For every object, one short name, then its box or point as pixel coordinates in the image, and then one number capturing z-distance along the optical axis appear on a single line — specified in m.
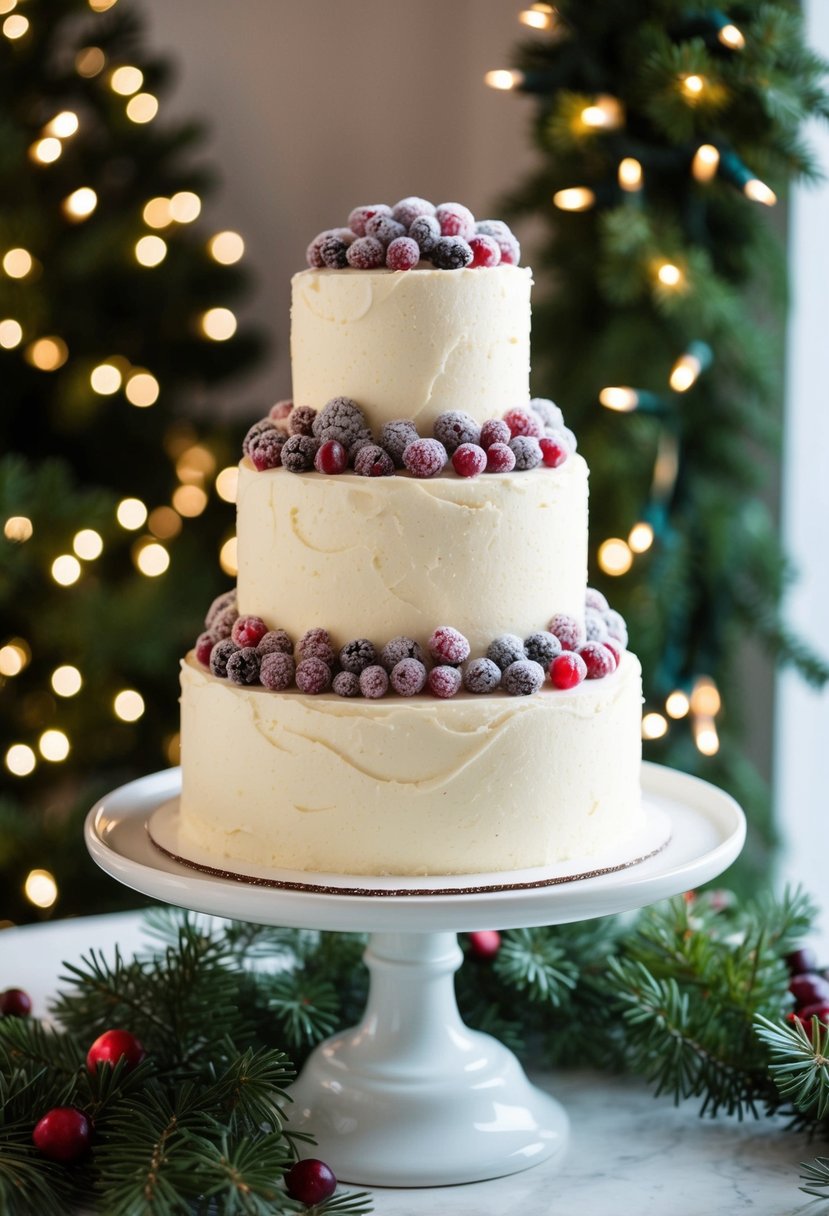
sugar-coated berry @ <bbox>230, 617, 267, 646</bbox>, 1.42
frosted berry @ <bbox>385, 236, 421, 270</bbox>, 1.39
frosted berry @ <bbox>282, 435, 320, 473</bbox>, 1.40
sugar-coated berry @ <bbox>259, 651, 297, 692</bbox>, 1.37
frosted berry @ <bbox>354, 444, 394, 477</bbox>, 1.36
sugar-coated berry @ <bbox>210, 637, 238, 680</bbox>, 1.43
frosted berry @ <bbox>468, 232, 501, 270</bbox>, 1.42
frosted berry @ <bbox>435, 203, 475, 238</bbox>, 1.43
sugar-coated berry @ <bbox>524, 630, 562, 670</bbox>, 1.39
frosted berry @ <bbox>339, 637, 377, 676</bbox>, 1.35
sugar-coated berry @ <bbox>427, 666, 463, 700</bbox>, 1.33
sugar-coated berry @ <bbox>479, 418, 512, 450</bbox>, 1.40
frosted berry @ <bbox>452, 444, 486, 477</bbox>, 1.36
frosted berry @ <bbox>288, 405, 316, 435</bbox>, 1.43
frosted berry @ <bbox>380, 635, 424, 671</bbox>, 1.34
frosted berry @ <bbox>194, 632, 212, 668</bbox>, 1.49
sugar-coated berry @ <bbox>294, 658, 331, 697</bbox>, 1.35
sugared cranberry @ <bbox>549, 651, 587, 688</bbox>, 1.38
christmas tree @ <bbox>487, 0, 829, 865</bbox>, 2.18
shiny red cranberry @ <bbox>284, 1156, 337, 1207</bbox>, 1.22
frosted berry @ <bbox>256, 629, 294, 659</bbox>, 1.39
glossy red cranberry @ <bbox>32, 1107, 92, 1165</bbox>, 1.25
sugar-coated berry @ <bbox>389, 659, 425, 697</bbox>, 1.33
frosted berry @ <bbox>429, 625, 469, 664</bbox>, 1.34
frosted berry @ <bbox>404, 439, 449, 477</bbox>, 1.35
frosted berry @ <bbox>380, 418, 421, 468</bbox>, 1.37
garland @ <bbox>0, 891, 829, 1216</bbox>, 1.22
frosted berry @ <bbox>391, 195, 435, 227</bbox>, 1.43
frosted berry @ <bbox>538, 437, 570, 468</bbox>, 1.43
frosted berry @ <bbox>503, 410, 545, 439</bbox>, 1.43
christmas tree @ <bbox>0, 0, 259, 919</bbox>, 2.64
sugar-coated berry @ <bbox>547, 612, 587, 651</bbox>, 1.42
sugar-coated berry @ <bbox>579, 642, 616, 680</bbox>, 1.43
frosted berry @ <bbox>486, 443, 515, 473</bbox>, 1.39
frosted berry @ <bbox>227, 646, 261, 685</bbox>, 1.40
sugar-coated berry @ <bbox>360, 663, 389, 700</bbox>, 1.33
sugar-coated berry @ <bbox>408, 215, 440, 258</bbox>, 1.41
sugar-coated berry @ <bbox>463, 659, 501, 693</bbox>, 1.34
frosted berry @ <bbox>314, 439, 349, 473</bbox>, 1.38
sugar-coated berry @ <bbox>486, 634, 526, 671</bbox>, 1.37
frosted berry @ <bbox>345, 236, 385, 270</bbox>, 1.41
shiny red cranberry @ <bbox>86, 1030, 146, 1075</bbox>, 1.39
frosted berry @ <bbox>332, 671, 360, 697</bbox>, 1.34
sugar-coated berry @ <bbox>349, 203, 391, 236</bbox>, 1.45
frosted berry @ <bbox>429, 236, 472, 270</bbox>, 1.40
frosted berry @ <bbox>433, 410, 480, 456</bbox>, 1.38
